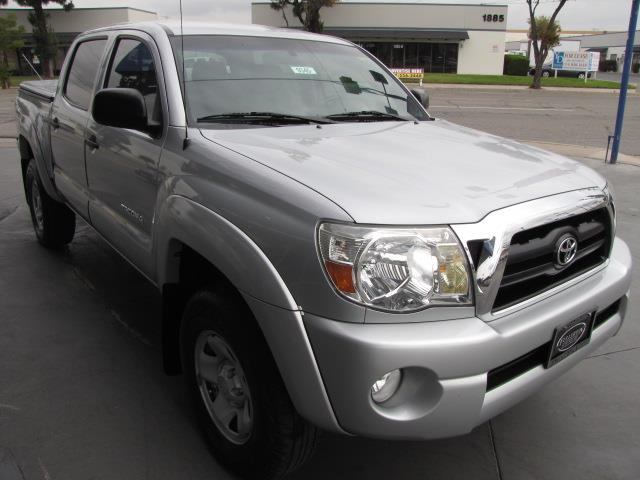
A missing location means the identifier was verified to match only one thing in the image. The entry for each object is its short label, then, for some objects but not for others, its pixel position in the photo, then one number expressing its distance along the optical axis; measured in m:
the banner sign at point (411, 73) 25.05
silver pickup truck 1.84
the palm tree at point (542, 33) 29.37
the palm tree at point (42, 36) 36.00
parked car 46.45
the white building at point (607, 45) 76.62
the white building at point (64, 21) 41.41
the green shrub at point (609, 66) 69.75
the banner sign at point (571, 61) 40.39
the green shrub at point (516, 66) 45.81
